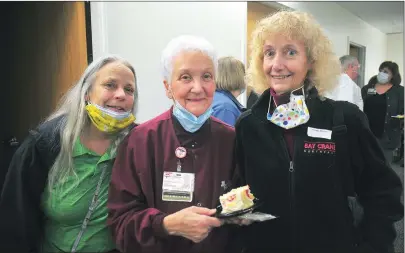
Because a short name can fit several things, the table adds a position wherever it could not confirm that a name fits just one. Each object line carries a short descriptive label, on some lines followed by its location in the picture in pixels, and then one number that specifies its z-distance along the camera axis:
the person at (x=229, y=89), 2.48
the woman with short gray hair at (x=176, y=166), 1.19
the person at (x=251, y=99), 4.07
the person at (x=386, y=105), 5.15
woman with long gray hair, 1.37
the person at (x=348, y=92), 4.64
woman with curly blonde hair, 1.22
